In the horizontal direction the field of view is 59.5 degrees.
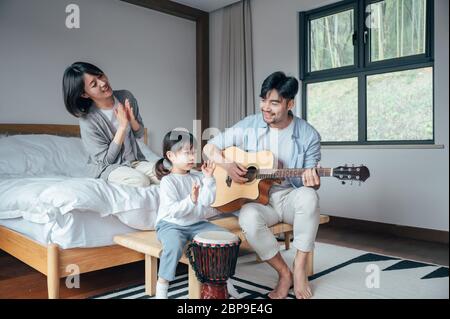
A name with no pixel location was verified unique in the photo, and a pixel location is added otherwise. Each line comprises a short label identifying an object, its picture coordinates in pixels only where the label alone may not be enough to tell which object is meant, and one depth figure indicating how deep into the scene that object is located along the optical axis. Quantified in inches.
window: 123.8
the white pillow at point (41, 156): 106.3
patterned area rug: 74.0
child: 63.3
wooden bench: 65.5
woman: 75.4
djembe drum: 60.9
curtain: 163.3
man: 71.9
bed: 67.8
